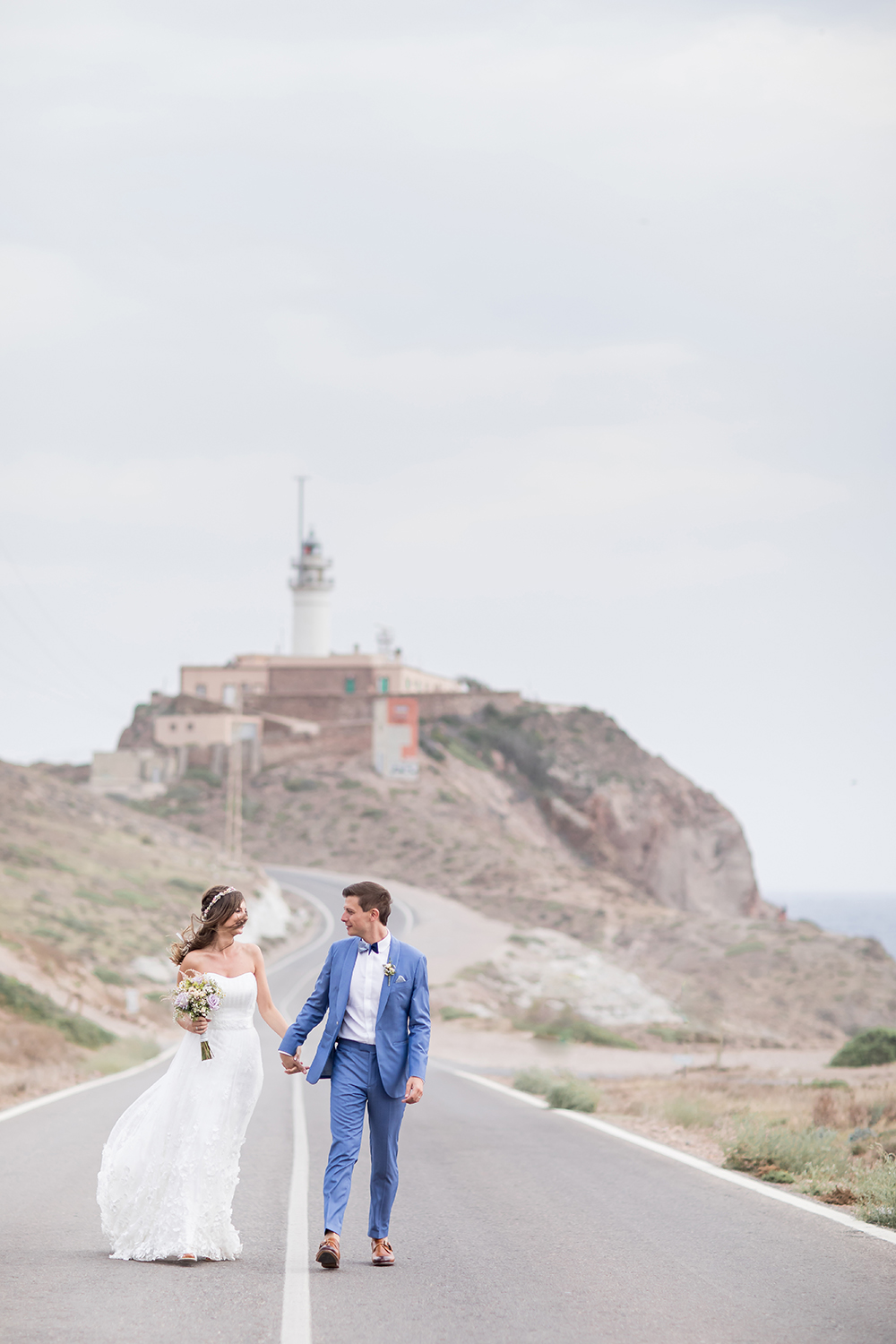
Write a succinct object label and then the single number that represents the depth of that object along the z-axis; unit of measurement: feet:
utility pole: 242.37
